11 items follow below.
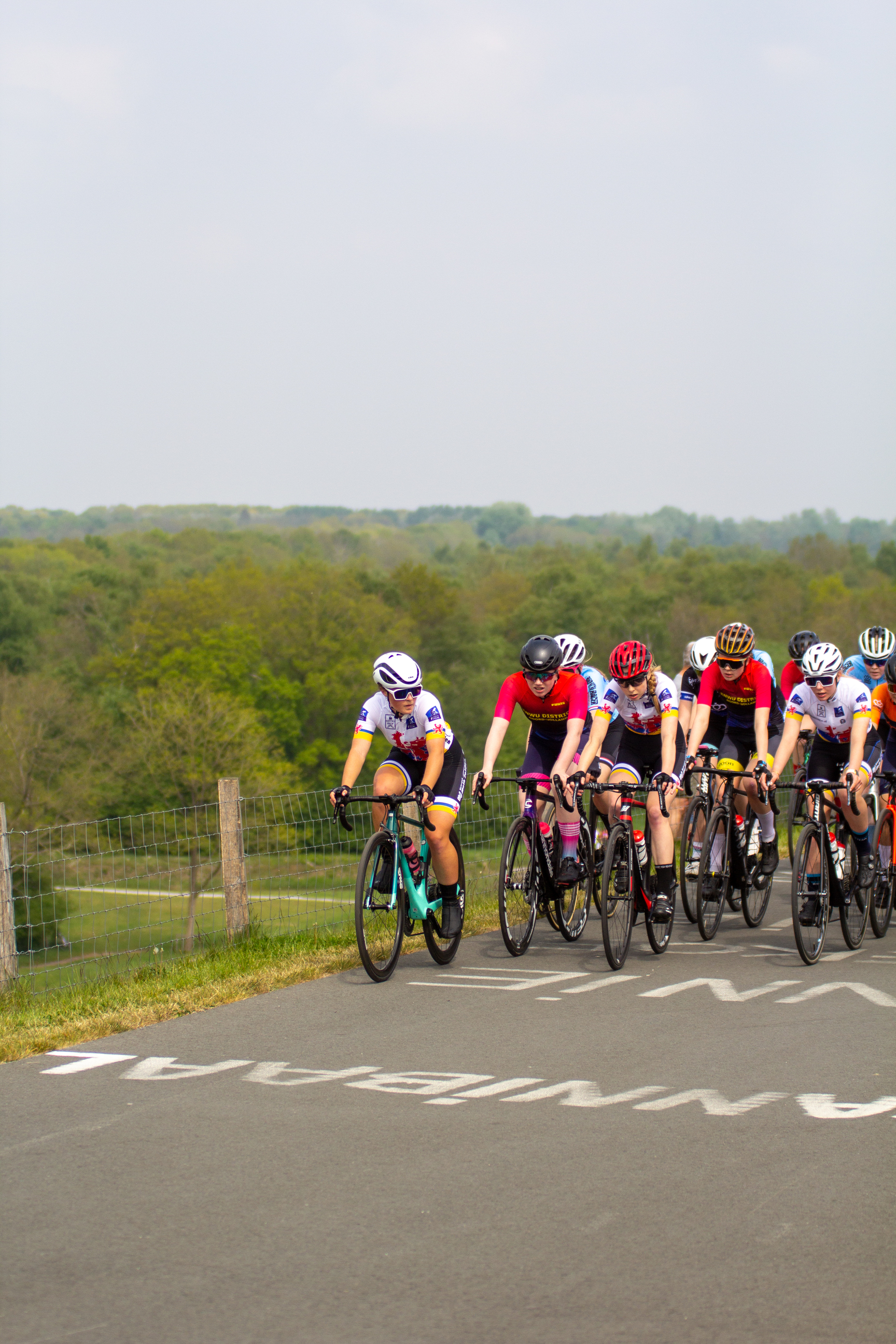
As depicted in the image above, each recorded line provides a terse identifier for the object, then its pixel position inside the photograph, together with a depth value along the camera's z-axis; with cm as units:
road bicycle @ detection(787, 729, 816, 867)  2002
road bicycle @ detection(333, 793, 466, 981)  1647
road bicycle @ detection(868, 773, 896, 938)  2047
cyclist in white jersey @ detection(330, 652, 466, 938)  1722
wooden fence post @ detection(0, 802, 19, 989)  1661
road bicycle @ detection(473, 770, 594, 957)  1798
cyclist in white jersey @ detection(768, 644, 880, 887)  1850
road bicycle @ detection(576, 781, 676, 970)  1759
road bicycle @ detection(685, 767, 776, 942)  1997
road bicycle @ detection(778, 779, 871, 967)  1798
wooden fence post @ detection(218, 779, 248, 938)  1945
